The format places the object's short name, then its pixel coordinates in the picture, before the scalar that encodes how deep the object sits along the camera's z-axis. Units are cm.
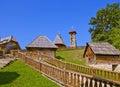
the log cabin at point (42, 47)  2034
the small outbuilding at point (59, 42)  3144
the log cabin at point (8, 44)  2540
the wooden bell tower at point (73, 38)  3173
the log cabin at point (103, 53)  2022
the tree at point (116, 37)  2211
